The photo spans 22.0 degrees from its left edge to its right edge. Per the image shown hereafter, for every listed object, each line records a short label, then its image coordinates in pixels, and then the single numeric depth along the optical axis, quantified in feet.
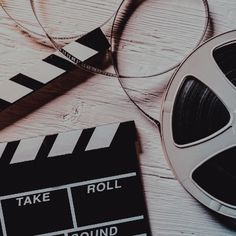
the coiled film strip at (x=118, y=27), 4.11
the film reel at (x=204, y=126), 3.90
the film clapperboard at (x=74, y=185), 4.07
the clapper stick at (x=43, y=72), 4.02
